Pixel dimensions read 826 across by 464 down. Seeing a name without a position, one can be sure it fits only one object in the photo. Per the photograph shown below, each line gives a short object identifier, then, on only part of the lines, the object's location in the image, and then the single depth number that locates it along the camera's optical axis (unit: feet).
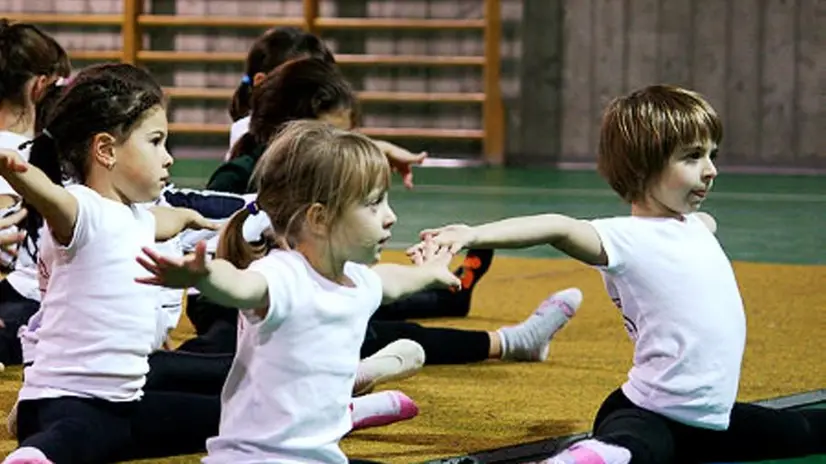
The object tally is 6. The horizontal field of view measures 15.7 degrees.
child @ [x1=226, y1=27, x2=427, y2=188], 22.61
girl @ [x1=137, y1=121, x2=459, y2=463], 11.81
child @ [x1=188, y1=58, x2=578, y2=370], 19.52
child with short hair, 13.86
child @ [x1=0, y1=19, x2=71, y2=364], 19.33
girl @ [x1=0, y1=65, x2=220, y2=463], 13.99
